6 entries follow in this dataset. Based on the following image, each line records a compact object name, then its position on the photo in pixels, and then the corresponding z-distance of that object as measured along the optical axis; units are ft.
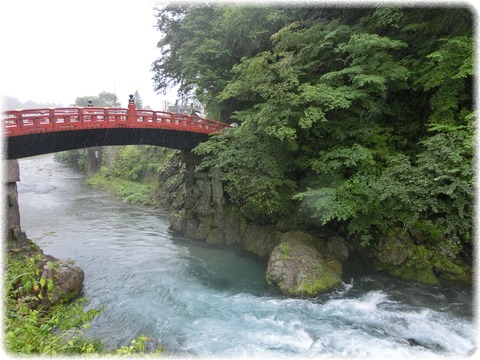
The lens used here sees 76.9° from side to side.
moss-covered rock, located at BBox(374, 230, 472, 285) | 34.01
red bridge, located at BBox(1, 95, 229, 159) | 41.83
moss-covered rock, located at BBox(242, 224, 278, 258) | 46.78
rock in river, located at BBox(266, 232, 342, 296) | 34.58
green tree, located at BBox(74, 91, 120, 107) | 192.83
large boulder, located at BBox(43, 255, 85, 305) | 34.58
